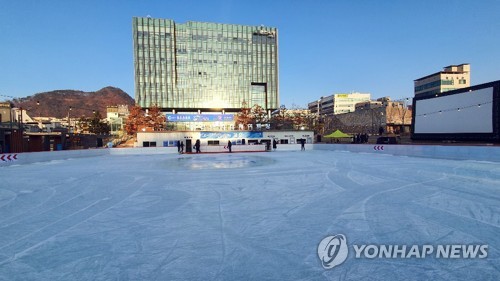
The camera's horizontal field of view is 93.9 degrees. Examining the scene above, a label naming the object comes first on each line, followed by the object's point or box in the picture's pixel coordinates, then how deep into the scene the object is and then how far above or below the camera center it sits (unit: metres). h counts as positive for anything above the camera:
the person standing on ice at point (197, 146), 29.95 -1.55
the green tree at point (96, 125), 63.62 +2.61
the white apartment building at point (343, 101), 124.25 +17.27
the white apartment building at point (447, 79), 76.50 +17.97
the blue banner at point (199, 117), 45.34 +3.52
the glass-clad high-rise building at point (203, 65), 65.67 +20.44
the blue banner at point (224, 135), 40.50 -0.19
